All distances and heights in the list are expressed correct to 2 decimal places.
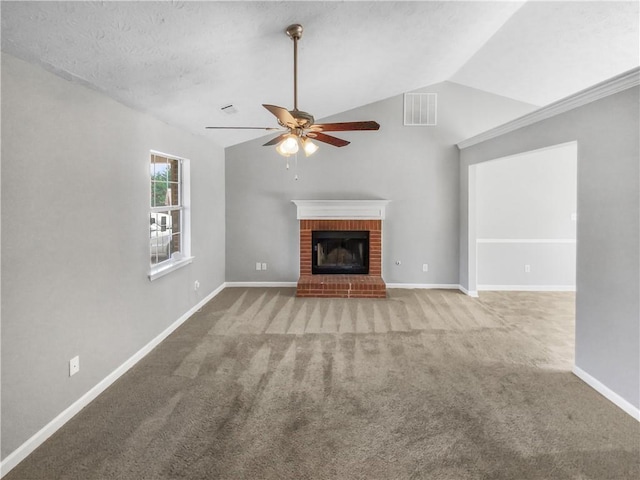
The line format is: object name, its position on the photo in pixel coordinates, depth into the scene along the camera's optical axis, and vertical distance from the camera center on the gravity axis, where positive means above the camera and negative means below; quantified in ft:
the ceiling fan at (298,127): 8.11 +2.47
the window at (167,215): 12.86 +0.52
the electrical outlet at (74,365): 7.93 -3.05
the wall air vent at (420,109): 19.52 +6.42
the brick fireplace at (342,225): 19.06 +0.14
